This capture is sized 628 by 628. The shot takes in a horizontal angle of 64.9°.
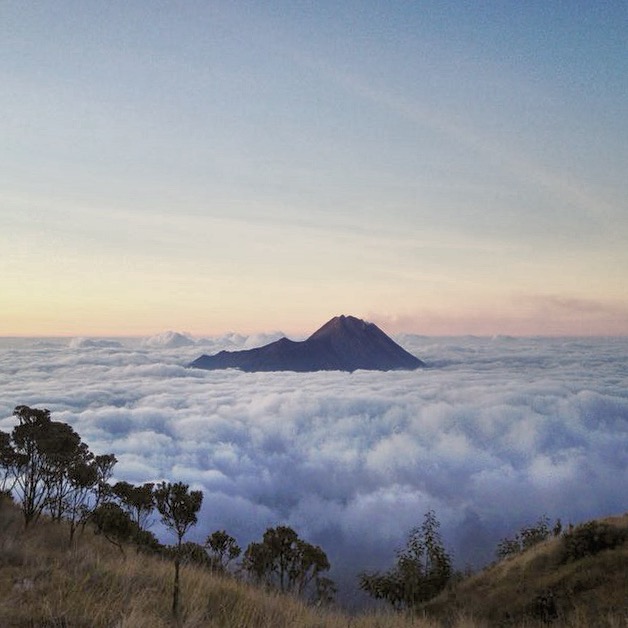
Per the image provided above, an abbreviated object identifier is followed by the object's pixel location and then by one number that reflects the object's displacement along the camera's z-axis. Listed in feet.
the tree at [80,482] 103.55
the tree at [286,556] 187.29
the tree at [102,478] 108.06
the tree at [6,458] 106.42
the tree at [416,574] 199.69
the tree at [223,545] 164.62
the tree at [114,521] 100.53
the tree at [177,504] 42.06
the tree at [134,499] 106.52
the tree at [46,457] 103.40
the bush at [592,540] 115.85
